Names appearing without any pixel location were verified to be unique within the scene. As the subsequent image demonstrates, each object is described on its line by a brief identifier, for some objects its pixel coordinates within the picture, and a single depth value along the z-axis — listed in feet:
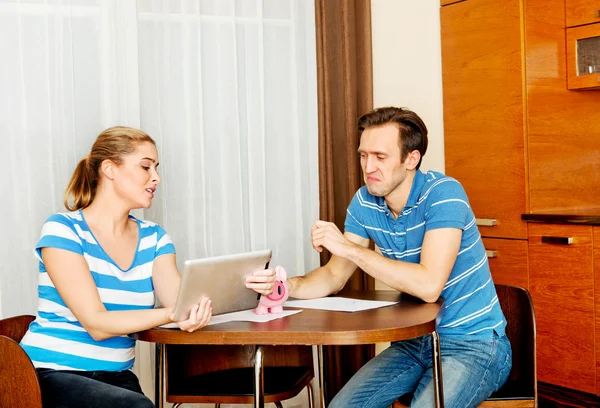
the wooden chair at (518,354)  7.32
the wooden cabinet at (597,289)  10.70
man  7.33
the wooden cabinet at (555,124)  11.80
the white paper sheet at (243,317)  6.91
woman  6.86
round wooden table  6.21
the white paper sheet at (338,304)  7.36
